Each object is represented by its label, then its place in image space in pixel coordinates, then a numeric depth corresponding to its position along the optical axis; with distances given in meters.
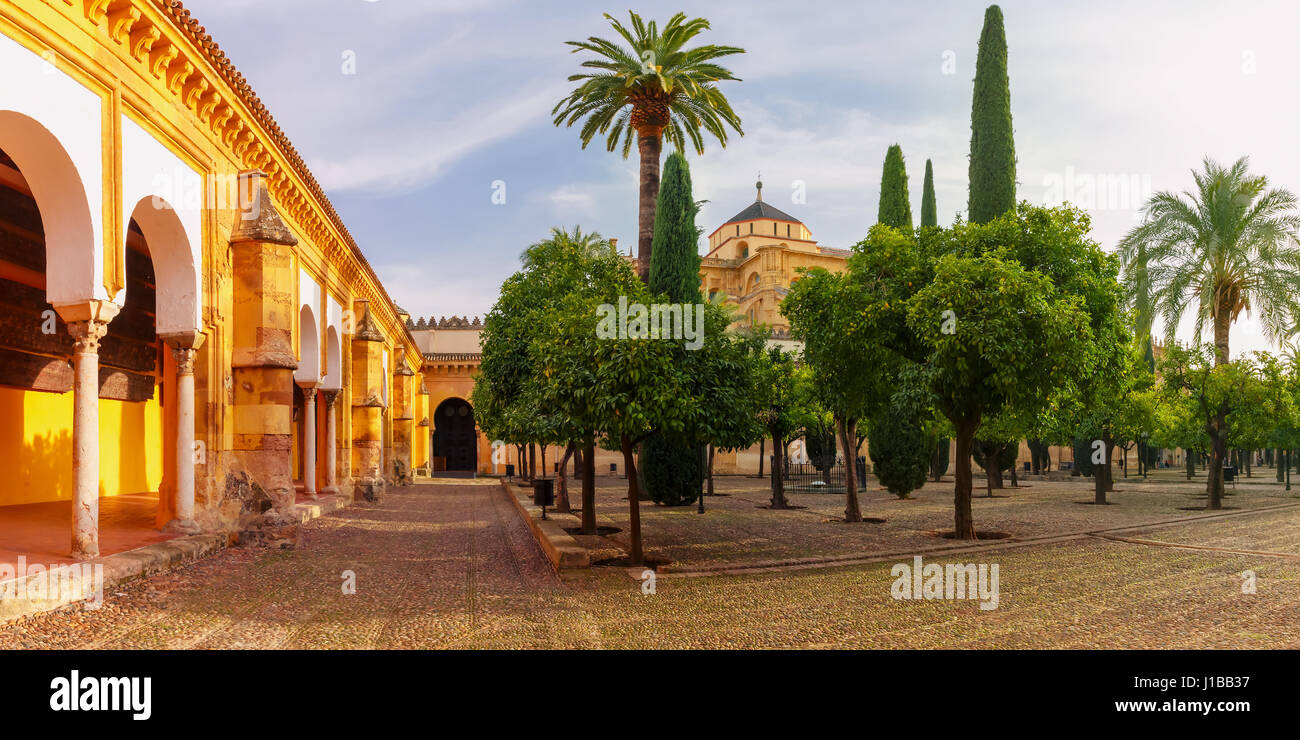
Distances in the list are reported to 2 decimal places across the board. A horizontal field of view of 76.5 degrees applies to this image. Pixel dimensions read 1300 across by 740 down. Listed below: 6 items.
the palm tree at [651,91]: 20.59
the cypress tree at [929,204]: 28.80
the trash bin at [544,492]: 16.94
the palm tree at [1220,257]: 22.05
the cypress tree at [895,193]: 20.67
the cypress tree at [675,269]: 19.77
